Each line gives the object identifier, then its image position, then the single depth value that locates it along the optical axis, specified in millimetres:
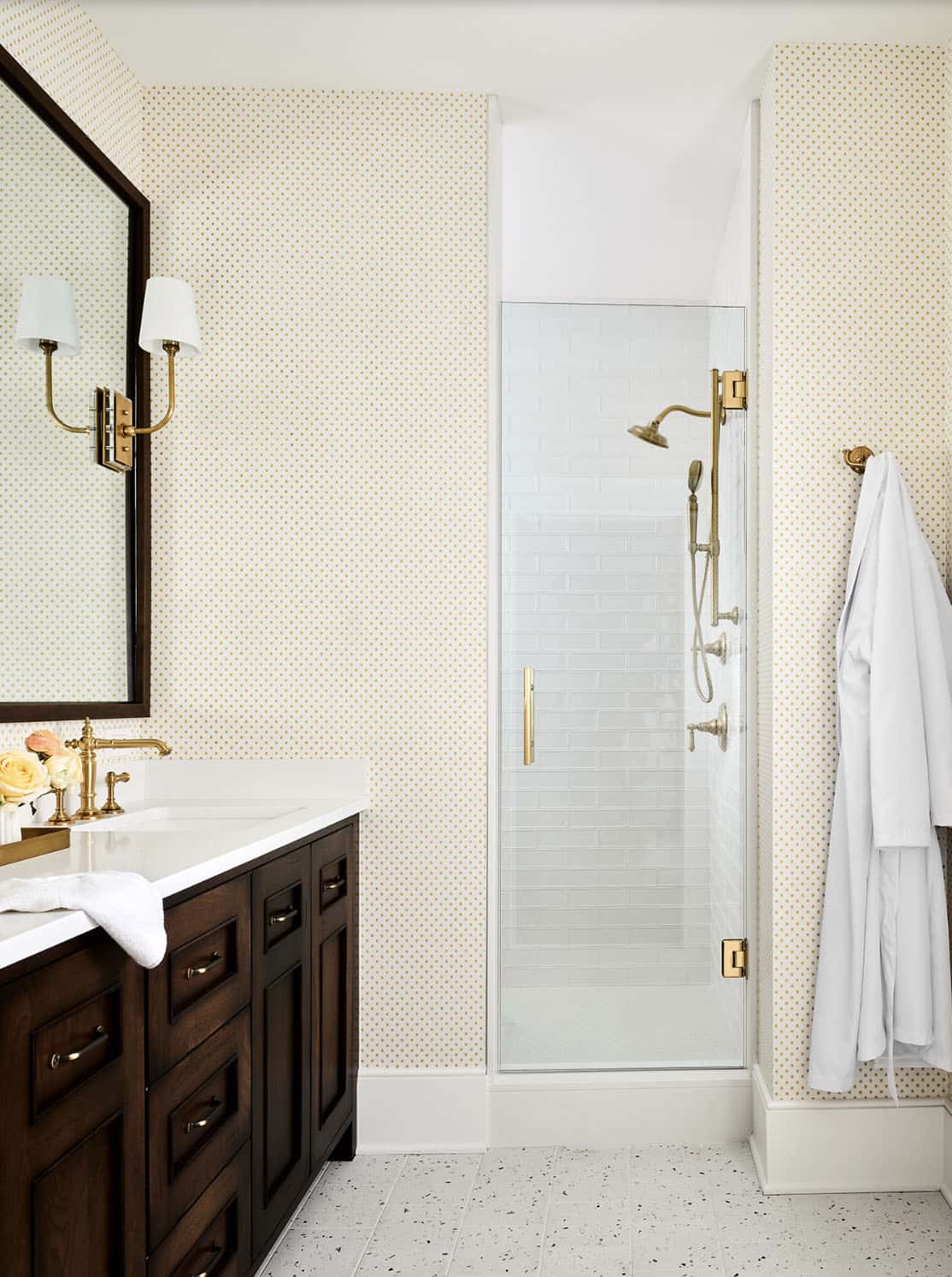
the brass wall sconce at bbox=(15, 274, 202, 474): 1975
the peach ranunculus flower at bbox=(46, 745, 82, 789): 1674
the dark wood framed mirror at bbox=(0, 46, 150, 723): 1901
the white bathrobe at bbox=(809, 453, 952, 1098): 2098
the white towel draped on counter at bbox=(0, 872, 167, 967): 1110
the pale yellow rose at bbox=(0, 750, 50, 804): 1546
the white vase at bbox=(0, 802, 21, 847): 1580
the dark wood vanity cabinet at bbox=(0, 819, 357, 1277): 1057
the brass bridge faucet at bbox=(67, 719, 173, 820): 1942
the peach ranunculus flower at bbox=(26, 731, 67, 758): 1685
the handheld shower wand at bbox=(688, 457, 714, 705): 2459
